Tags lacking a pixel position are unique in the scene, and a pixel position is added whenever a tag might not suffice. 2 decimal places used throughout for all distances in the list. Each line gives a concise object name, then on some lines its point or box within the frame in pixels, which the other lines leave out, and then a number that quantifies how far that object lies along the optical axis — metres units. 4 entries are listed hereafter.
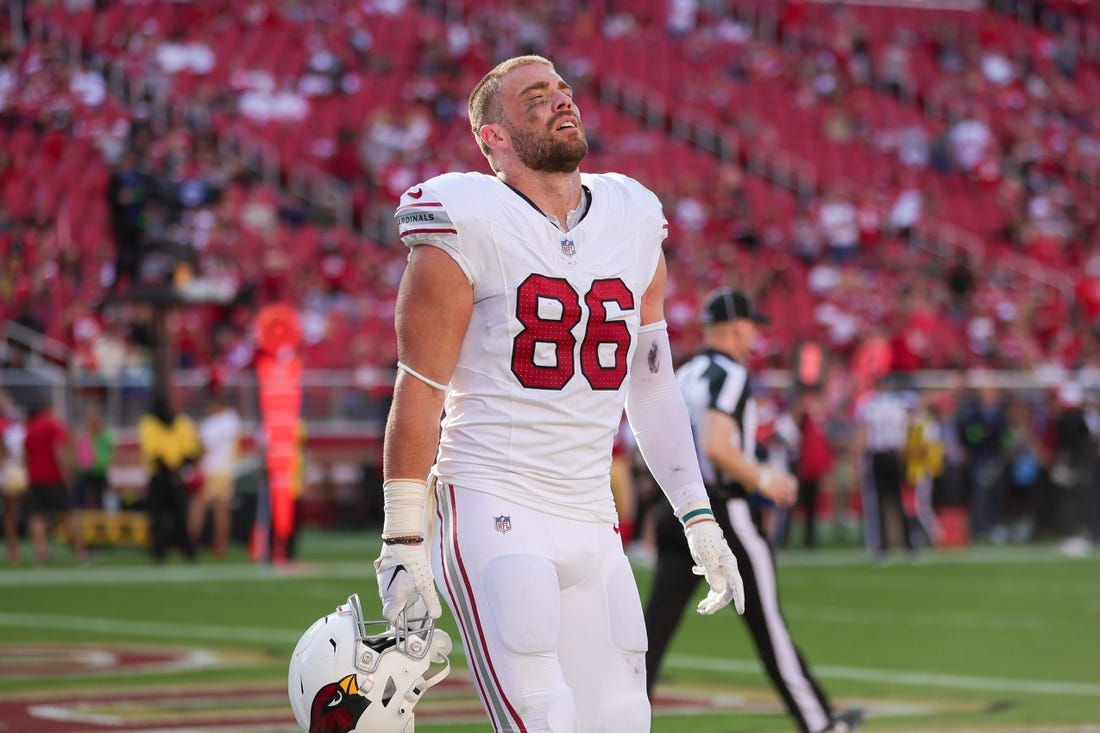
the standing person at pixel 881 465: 40.06
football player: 8.45
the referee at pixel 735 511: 14.69
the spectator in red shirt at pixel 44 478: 37.69
